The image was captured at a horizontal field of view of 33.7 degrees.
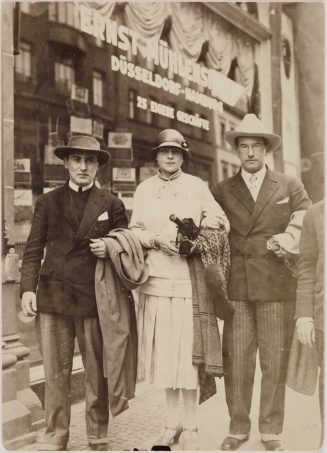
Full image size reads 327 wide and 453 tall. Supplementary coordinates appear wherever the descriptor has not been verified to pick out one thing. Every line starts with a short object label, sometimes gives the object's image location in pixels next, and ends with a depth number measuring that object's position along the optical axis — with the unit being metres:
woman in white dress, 3.29
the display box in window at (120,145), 4.02
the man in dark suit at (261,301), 3.36
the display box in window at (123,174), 4.01
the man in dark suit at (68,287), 3.22
